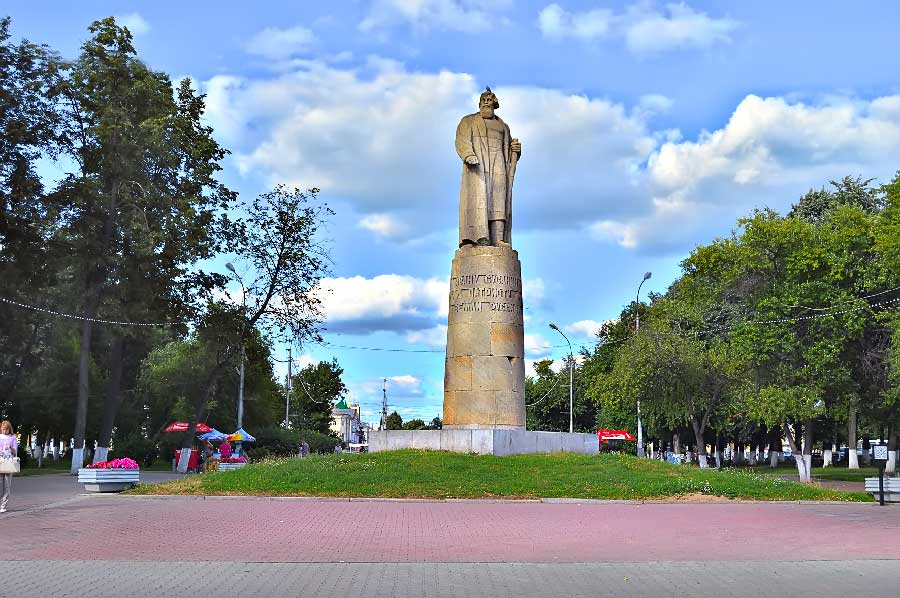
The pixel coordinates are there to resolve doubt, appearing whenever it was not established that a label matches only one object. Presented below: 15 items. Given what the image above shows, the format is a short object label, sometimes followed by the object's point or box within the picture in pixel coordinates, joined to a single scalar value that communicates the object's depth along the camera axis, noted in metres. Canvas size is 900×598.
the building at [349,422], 143.88
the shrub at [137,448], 47.03
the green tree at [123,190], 35.56
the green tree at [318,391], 92.06
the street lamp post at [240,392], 38.72
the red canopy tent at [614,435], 57.75
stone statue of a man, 24.50
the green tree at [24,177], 32.88
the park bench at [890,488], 21.45
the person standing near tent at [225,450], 37.00
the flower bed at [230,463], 30.36
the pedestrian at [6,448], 16.58
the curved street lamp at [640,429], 46.09
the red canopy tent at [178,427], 47.22
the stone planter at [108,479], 21.08
